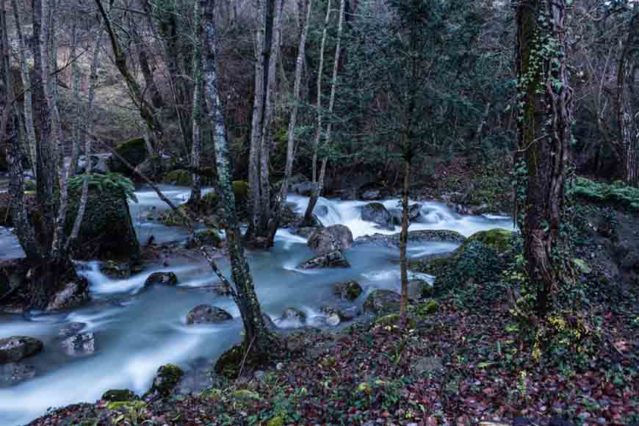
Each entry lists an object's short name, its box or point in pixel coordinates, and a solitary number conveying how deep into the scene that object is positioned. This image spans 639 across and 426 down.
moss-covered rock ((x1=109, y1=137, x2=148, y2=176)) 21.27
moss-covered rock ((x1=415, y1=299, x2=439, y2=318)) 8.23
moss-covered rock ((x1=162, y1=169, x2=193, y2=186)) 21.06
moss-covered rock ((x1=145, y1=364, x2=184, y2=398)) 7.40
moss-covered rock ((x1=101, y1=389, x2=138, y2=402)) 7.09
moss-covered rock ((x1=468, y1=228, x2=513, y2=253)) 11.85
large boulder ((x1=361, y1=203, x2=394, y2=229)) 17.91
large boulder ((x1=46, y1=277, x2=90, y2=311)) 10.01
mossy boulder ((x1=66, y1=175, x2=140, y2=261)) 12.17
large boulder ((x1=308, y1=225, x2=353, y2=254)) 14.70
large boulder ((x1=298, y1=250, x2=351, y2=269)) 13.22
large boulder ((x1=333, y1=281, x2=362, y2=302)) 11.11
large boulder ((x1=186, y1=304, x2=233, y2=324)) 9.82
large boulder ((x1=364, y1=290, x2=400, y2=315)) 9.68
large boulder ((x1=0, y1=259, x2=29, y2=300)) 9.95
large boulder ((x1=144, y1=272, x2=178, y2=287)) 11.60
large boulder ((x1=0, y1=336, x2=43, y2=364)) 7.97
